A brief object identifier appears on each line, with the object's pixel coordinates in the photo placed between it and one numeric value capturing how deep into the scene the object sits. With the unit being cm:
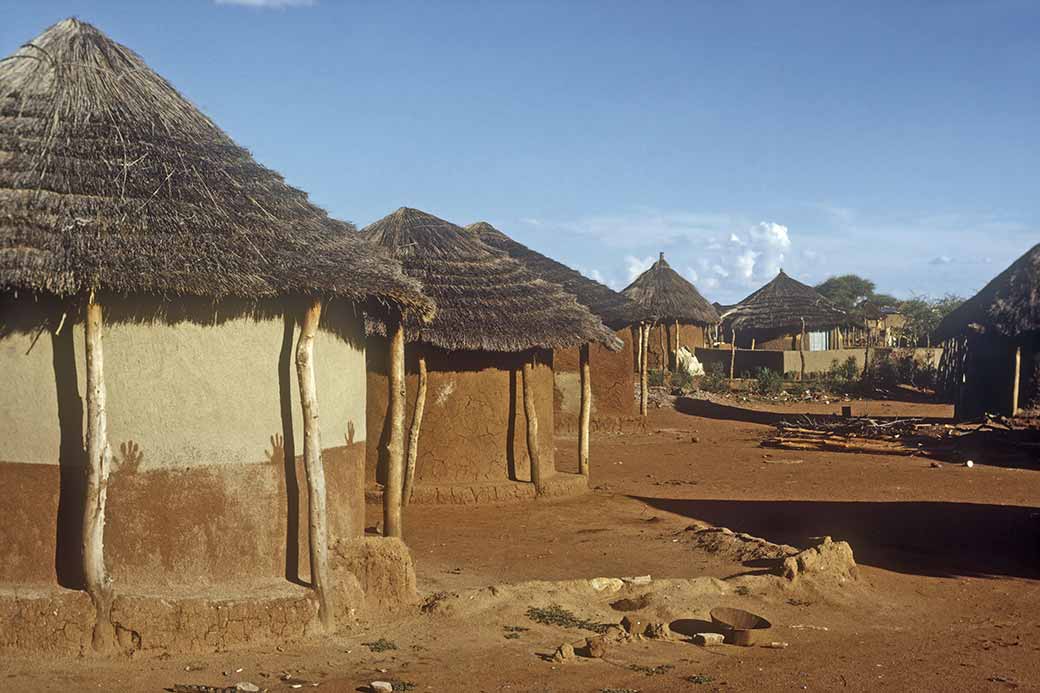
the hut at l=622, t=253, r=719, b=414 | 3288
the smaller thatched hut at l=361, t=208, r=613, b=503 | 1259
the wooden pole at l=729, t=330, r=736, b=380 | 3275
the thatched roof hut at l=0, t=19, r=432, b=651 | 656
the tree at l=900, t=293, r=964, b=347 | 3953
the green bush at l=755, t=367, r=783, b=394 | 2901
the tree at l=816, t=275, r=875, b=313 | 5056
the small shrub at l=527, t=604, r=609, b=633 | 766
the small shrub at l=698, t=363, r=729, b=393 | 2970
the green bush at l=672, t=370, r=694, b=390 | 2966
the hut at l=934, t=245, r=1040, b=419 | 1961
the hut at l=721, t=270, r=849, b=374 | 3612
